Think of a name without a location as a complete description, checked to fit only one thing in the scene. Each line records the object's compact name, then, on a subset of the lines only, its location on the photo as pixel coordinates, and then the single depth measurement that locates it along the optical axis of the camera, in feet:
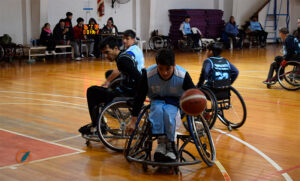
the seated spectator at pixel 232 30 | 54.39
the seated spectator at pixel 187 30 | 50.70
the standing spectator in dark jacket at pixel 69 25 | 42.45
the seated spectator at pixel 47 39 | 41.14
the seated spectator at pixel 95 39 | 44.24
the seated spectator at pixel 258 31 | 57.21
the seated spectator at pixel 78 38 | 43.29
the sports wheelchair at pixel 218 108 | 15.17
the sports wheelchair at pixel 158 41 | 51.88
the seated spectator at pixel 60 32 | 41.86
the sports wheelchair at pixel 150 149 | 11.23
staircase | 62.80
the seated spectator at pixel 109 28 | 45.22
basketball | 10.80
